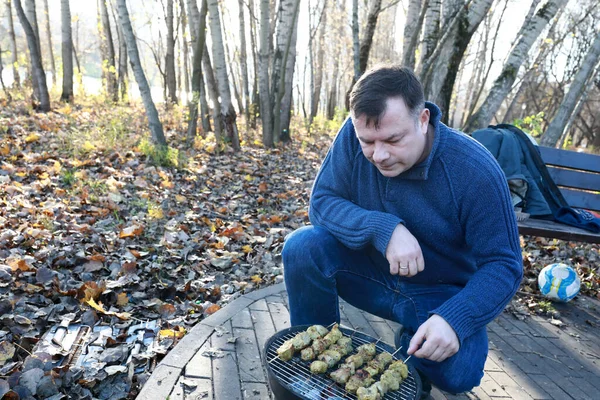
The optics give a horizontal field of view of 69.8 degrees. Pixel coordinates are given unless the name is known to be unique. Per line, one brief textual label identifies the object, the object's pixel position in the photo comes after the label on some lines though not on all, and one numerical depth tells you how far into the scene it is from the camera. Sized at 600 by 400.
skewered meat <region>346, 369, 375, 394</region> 1.89
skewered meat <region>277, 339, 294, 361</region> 2.01
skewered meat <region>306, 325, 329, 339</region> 2.19
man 2.02
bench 4.46
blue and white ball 4.03
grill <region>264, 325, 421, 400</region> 1.84
